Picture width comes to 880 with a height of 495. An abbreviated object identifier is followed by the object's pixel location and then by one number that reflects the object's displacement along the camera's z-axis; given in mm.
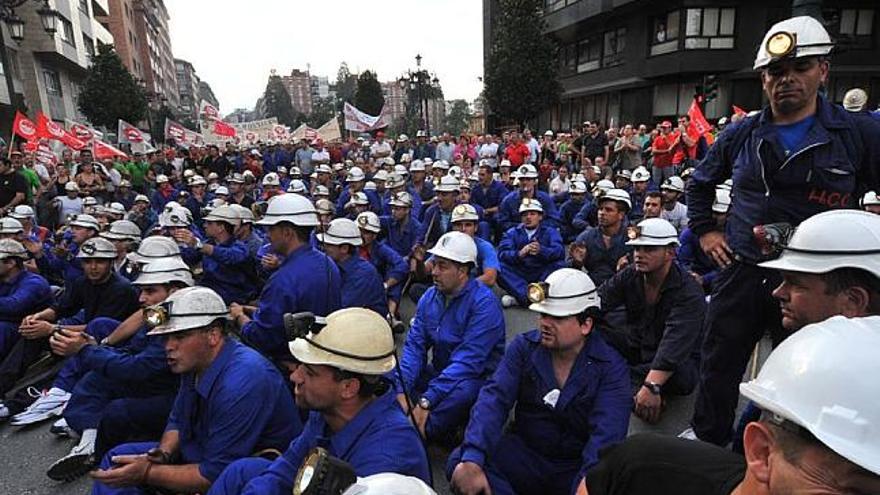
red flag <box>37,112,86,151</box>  13148
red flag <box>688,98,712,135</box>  10461
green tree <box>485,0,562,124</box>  24328
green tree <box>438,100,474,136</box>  69831
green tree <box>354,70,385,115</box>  45656
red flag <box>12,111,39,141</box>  12258
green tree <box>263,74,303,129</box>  89206
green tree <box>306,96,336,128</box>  60731
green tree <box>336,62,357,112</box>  89488
